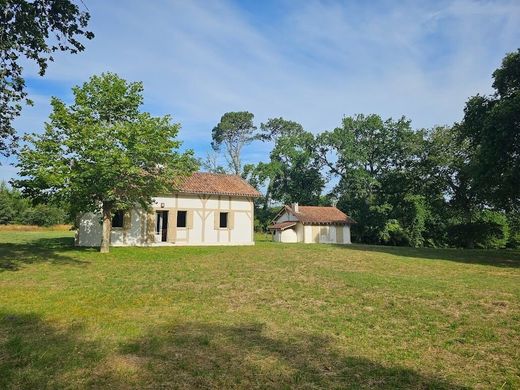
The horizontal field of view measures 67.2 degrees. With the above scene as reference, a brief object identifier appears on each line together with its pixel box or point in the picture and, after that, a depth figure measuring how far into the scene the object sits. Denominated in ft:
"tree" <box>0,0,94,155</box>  28.96
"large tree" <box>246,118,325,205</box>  163.94
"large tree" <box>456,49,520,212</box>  54.29
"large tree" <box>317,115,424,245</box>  128.16
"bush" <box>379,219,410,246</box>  130.72
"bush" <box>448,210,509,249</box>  117.60
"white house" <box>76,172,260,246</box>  74.95
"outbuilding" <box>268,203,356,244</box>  127.65
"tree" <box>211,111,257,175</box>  178.81
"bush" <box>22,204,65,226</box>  174.60
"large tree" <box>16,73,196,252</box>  53.93
